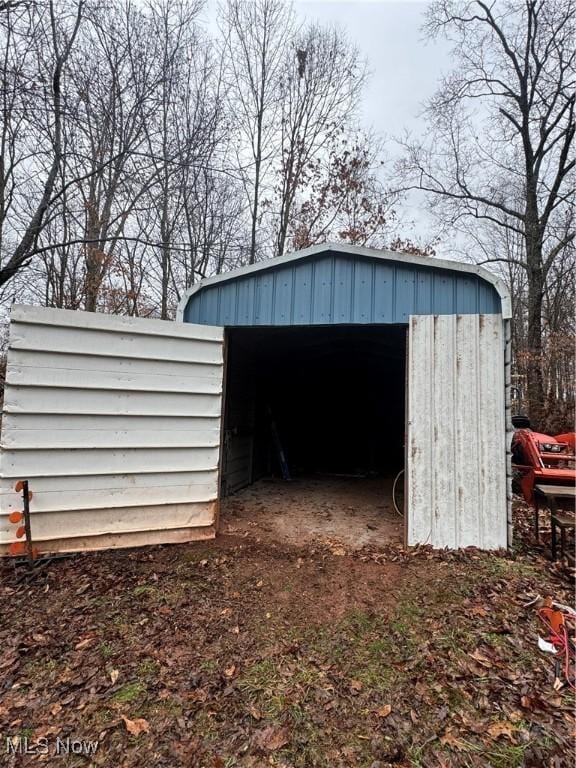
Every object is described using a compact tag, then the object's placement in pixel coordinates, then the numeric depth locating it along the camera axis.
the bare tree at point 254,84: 10.91
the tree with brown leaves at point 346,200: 11.63
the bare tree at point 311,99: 11.48
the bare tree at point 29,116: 4.20
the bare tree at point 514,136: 10.12
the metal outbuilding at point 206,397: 3.39
